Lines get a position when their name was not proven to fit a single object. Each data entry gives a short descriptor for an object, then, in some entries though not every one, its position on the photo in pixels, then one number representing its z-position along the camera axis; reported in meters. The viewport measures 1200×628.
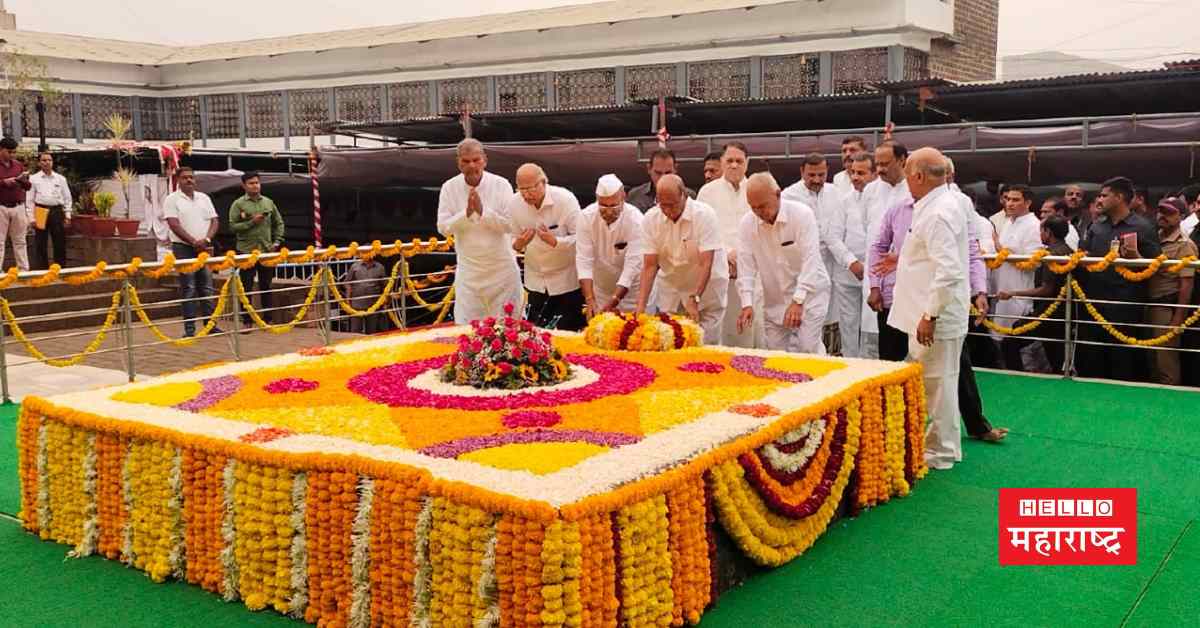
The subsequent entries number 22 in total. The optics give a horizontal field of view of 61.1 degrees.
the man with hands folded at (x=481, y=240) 7.05
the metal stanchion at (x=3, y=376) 6.76
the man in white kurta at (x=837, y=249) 7.23
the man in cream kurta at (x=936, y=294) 4.87
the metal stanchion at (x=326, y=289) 8.52
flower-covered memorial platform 2.92
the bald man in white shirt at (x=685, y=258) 6.17
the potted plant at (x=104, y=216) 14.71
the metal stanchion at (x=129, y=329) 7.25
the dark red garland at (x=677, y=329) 5.56
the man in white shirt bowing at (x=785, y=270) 6.19
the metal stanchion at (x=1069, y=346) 7.51
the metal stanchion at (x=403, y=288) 9.09
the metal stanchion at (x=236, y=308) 8.05
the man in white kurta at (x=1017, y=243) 8.13
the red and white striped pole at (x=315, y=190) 13.08
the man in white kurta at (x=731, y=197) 7.22
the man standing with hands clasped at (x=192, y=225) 9.78
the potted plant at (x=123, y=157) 14.96
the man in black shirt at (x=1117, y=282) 7.41
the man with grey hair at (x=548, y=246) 6.88
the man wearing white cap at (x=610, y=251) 6.58
